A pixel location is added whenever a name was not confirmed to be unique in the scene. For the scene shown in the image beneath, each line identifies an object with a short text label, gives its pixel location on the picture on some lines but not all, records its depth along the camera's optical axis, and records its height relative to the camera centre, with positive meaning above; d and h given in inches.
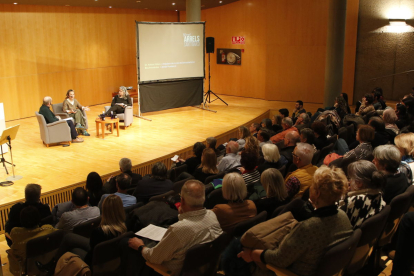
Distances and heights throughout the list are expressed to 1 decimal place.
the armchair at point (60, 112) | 342.6 -46.0
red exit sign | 521.7 +22.9
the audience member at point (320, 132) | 219.1 -40.1
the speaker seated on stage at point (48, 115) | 303.6 -42.4
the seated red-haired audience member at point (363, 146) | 181.5 -40.0
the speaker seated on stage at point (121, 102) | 360.5 -39.8
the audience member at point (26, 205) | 147.3 -55.2
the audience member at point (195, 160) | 207.8 -51.9
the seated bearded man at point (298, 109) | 338.6 -43.2
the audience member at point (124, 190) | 154.4 -52.4
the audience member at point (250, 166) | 156.1 -42.4
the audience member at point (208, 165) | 183.0 -48.1
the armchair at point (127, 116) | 354.3 -50.6
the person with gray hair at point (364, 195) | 113.0 -38.6
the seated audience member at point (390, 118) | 243.8 -36.3
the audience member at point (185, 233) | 105.1 -45.7
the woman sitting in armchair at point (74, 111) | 339.3 -44.2
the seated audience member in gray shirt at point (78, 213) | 140.9 -54.3
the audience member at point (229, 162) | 196.9 -50.4
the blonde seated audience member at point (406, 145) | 162.5 -35.2
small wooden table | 325.4 -51.1
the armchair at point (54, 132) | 298.4 -54.7
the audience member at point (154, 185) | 166.9 -52.5
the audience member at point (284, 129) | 246.8 -44.6
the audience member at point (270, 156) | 175.8 -42.3
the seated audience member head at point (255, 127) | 271.7 -46.4
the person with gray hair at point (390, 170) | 133.4 -37.4
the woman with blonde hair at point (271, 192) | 129.3 -43.0
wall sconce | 420.5 +36.8
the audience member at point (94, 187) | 169.0 -54.0
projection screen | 385.4 +6.7
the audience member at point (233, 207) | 120.6 -44.4
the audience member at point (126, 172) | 180.4 -56.0
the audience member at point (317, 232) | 93.0 -40.1
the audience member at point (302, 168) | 147.0 -41.9
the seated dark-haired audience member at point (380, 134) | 205.8 -39.6
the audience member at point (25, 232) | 131.5 -56.7
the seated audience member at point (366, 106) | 298.0 -36.1
